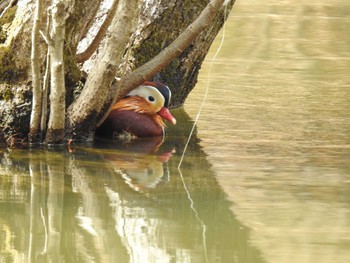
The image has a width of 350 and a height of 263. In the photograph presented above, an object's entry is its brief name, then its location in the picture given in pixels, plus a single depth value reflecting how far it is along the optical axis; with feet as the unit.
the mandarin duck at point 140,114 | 55.57
